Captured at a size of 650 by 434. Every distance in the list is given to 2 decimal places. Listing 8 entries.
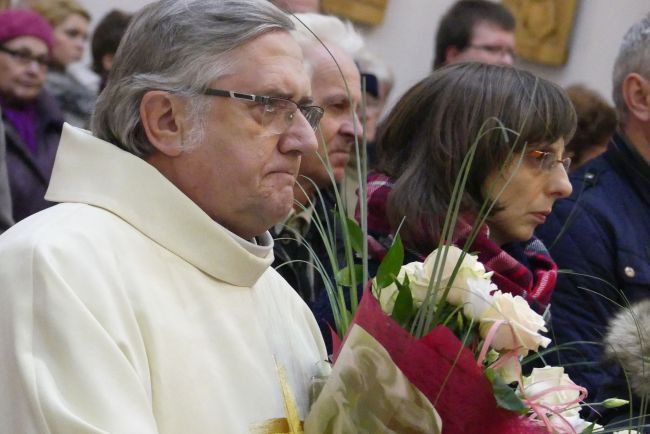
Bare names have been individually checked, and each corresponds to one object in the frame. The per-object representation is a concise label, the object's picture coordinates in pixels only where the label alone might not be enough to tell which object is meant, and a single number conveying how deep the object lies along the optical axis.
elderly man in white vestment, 4.81
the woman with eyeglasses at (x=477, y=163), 6.88
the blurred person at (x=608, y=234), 7.64
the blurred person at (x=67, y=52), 12.37
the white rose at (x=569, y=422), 5.36
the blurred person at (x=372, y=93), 9.83
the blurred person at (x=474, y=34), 11.66
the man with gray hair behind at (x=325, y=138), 7.93
